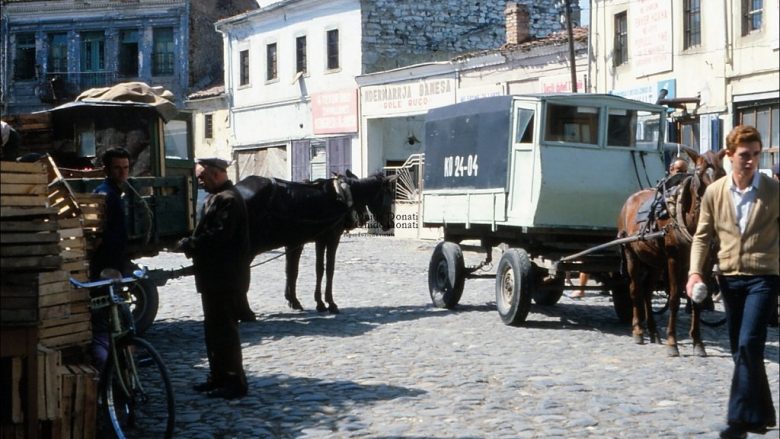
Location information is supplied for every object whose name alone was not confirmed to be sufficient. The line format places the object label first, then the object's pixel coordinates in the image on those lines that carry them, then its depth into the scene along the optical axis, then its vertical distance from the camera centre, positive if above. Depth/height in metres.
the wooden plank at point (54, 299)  6.88 -0.64
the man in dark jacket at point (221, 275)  8.92 -0.64
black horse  14.11 -0.28
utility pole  26.30 +3.23
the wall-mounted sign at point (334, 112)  38.28 +2.77
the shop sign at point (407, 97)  34.53 +3.01
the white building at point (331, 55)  38.25 +4.83
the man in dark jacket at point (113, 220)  9.05 -0.20
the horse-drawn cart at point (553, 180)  12.43 +0.11
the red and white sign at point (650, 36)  24.28 +3.35
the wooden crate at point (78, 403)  6.82 -1.26
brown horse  10.53 -0.57
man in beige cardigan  6.44 -0.43
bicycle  7.13 -1.14
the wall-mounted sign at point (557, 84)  28.52 +2.73
